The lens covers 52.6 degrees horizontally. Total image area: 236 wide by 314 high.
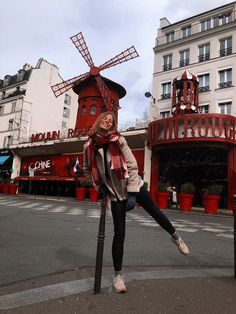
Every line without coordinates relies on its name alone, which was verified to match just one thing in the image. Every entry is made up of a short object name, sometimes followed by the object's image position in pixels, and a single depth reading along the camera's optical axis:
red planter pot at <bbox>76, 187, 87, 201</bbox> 14.89
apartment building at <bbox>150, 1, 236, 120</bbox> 14.23
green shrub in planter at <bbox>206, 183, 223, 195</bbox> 10.90
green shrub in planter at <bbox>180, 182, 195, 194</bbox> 11.44
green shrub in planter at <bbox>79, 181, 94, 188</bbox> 15.02
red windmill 18.74
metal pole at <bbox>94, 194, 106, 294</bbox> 1.81
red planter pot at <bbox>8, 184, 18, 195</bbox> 18.19
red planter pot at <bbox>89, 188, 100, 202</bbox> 14.05
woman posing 1.95
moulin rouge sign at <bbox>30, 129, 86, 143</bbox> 18.26
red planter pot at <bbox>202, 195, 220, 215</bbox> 10.85
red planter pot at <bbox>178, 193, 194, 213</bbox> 11.25
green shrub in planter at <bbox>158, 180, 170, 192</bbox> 12.07
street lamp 15.34
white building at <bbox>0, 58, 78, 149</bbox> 22.85
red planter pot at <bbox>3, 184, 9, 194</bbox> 18.48
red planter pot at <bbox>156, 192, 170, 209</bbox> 11.90
